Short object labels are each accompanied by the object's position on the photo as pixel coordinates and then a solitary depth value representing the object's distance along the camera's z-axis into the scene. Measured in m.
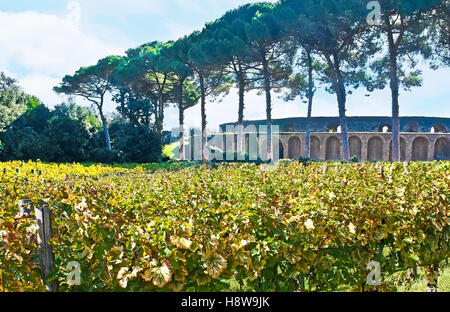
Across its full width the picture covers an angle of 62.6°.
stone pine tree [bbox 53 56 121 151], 35.19
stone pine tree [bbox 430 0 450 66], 20.67
